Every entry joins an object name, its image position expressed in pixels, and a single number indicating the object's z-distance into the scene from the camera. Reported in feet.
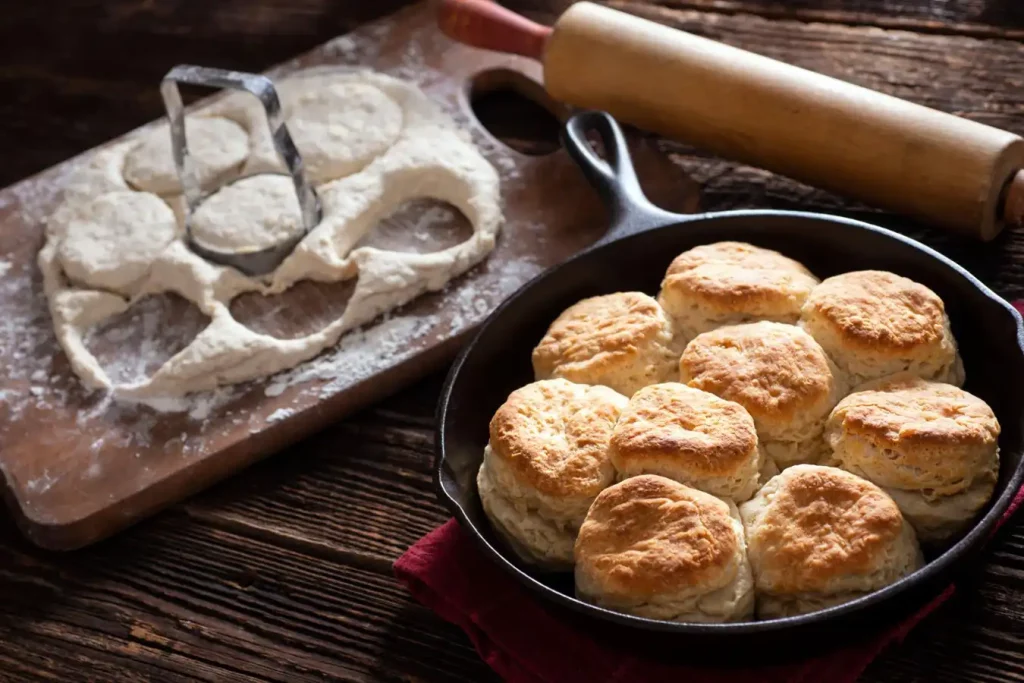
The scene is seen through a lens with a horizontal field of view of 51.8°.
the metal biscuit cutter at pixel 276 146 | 5.24
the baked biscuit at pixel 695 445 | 3.51
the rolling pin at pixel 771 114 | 4.90
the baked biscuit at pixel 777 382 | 3.68
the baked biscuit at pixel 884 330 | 3.77
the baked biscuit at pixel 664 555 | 3.26
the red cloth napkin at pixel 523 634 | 3.59
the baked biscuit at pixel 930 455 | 3.39
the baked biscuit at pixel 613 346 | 4.05
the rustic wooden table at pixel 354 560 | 4.06
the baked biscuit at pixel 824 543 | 3.22
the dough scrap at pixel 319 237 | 5.14
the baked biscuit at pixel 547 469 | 3.61
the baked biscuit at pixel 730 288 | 4.07
